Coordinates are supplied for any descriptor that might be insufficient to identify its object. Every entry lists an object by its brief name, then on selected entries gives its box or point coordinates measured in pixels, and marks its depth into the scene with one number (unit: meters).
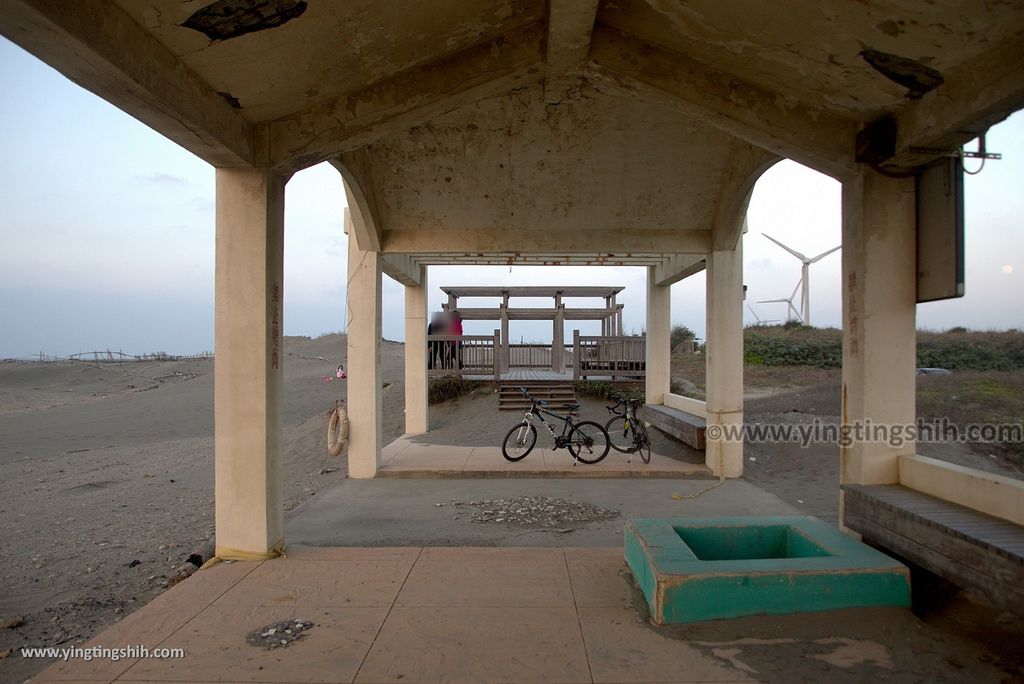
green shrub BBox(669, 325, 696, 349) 33.62
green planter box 3.55
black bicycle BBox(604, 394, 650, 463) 9.52
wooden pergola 17.45
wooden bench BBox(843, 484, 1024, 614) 3.10
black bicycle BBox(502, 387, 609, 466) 9.10
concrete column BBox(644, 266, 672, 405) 11.64
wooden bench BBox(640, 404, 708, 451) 9.10
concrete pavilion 3.49
